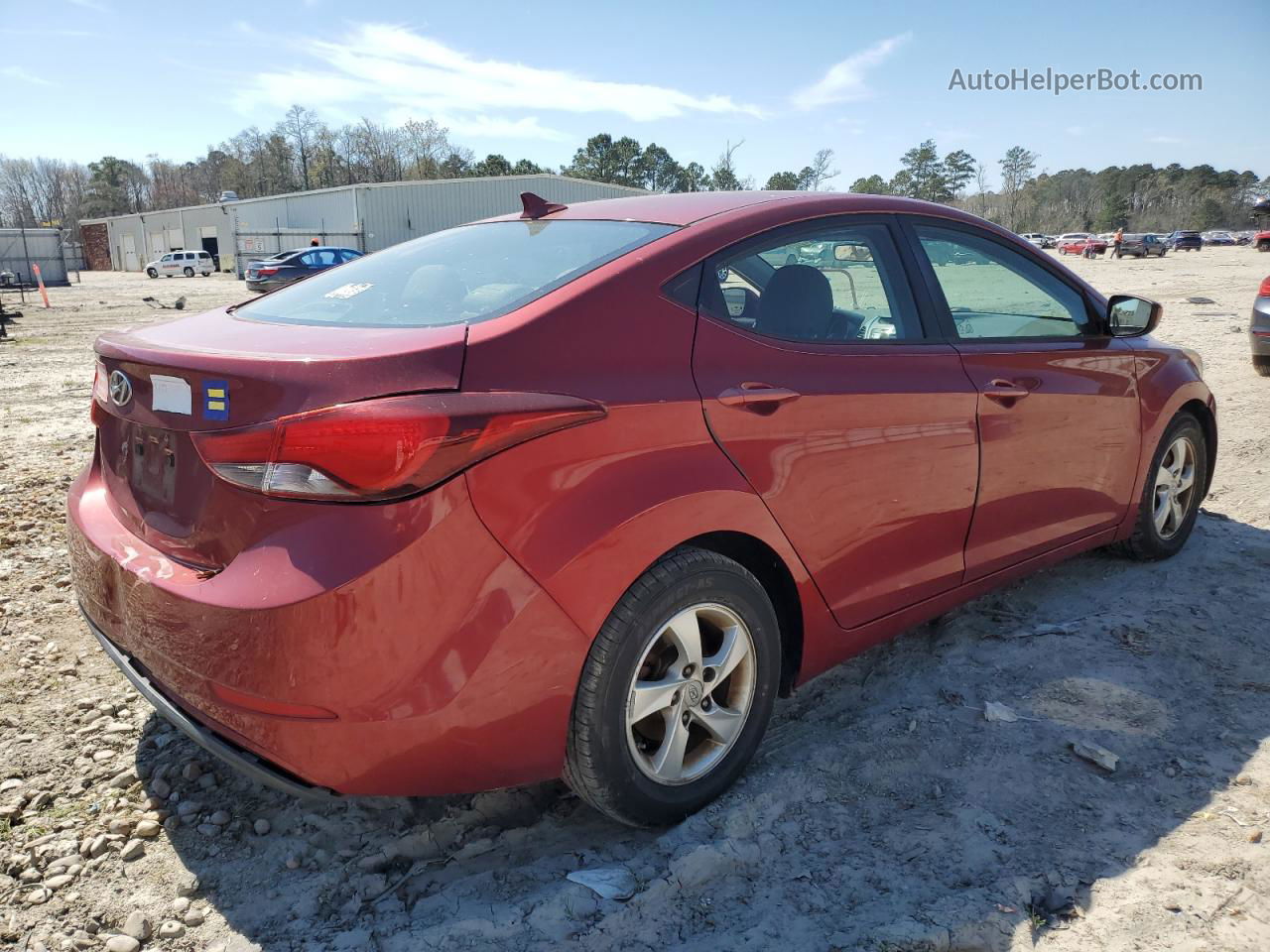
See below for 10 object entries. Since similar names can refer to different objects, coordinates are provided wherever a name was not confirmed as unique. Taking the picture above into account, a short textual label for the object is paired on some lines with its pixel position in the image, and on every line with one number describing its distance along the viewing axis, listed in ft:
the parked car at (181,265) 175.42
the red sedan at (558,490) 6.05
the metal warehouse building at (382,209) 149.79
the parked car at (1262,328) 30.25
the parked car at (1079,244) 185.56
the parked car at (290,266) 96.02
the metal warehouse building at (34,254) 123.03
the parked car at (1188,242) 202.80
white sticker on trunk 6.68
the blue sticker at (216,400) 6.40
